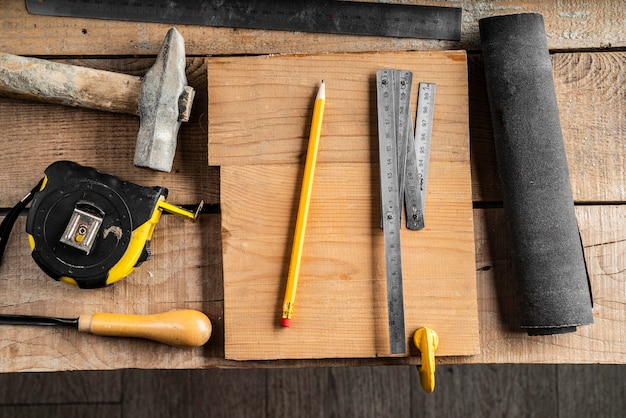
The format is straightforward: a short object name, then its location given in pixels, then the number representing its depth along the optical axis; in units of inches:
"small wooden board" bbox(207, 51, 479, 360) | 36.1
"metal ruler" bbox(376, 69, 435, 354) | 35.9
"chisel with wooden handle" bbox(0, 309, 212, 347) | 35.8
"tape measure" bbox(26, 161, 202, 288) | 35.6
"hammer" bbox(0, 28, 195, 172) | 35.6
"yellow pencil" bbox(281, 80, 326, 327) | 35.5
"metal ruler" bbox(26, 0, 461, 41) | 38.6
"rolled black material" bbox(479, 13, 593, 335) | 34.9
